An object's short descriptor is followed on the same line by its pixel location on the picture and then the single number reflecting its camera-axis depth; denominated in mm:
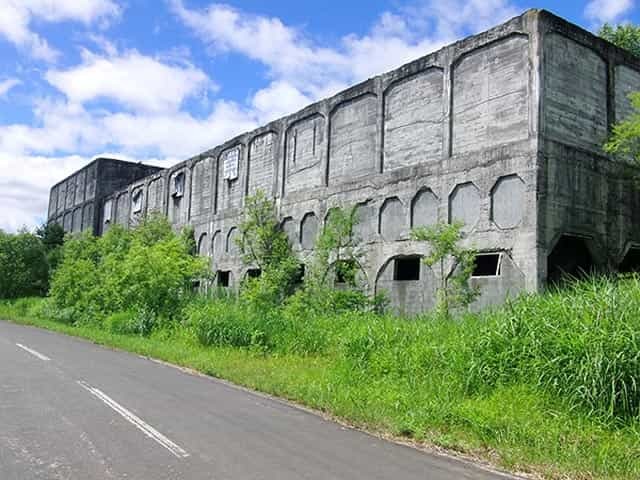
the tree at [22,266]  40625
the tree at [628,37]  32062
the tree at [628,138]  15406
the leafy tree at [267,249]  22141
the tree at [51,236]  46722
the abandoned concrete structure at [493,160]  15898
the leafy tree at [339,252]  20719
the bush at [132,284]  20969
